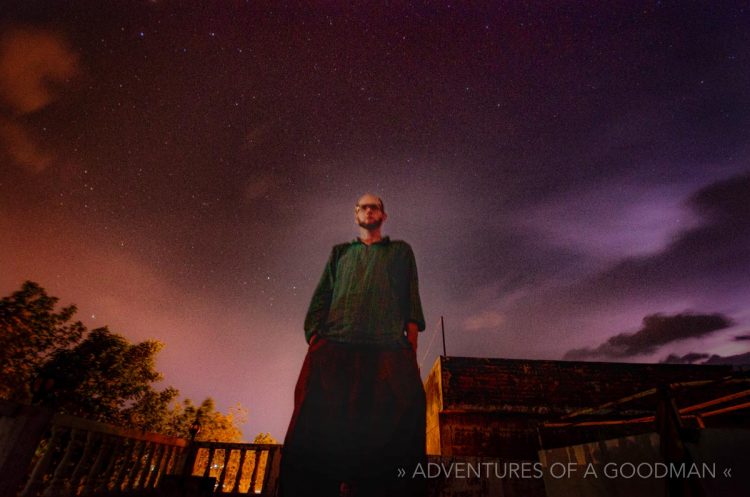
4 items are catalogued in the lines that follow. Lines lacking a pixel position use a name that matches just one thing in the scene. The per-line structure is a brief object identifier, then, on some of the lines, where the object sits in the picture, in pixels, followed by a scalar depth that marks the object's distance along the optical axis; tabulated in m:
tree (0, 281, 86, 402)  17.83
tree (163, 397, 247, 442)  34.62
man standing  2.10
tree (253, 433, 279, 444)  68.48
